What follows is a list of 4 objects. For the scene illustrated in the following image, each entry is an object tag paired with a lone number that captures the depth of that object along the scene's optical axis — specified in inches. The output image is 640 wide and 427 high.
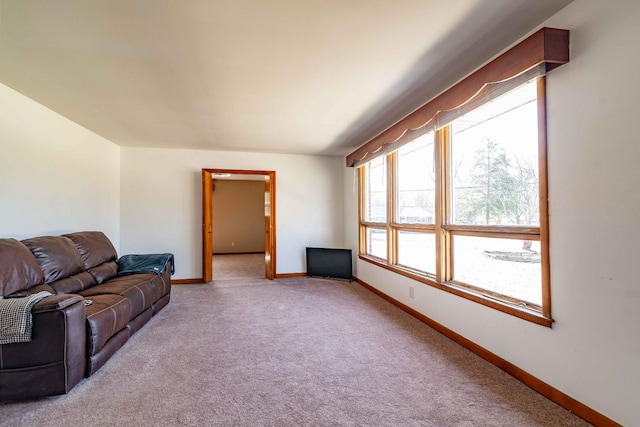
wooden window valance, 63.9
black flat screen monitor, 193.8
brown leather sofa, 66.5
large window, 75.5
